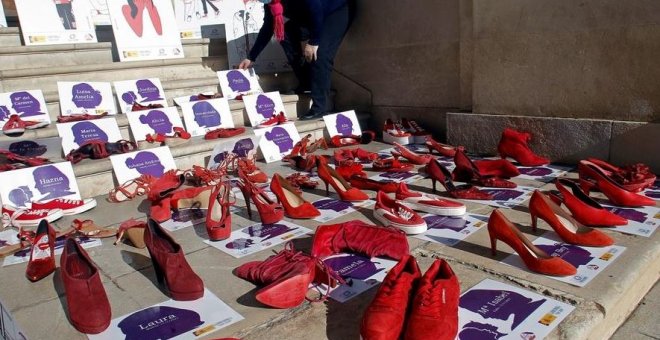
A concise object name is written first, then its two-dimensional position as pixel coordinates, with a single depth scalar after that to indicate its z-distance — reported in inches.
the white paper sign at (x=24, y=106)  168.9
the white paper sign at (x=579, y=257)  83.3
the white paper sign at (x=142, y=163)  156.0
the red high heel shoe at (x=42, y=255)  95.0
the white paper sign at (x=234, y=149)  175.8
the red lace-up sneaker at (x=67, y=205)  132.6
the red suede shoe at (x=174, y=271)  82.1
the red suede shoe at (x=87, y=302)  74.2
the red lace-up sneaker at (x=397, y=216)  107.2
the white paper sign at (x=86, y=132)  163.3
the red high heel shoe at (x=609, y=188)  116.3
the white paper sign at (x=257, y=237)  105.0
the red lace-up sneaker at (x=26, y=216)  126.0
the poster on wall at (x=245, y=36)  247.9
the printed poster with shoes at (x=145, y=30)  214.4
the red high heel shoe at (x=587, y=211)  104.5
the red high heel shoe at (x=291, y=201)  122.0
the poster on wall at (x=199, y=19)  249.4
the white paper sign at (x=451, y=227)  104.8
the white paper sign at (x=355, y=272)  83.0
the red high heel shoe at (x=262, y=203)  118.6
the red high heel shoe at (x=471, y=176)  140.7
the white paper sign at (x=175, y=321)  73.1
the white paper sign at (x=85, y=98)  180.9
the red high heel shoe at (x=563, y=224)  95.3
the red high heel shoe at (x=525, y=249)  83.9
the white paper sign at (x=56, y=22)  199.2
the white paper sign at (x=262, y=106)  209.6
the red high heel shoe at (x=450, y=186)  130.6
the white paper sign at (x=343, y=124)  217.9
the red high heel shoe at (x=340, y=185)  133.5
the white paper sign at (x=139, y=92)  196.1
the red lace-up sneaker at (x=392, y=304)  64.3
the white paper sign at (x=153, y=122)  178.4
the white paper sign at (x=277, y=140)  191.3
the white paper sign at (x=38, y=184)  134.7
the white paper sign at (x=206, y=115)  195.6
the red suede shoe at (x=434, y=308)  63.1
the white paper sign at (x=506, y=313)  68.1
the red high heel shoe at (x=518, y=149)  162.9
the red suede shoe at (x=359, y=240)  95.3
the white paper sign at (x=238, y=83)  223.2
